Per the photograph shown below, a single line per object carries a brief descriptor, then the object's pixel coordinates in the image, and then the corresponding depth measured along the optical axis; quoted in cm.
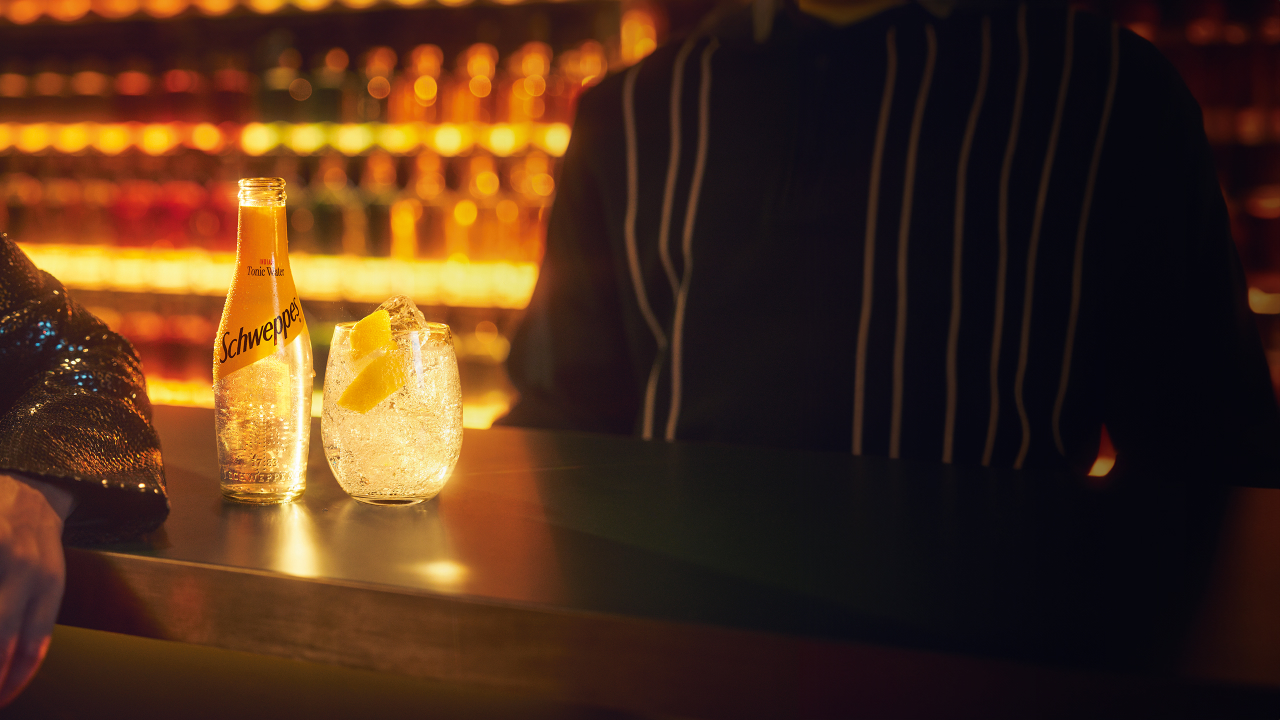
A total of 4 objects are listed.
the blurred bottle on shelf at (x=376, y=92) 295
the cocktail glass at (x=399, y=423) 59
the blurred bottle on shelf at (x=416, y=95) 292
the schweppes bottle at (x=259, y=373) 61
